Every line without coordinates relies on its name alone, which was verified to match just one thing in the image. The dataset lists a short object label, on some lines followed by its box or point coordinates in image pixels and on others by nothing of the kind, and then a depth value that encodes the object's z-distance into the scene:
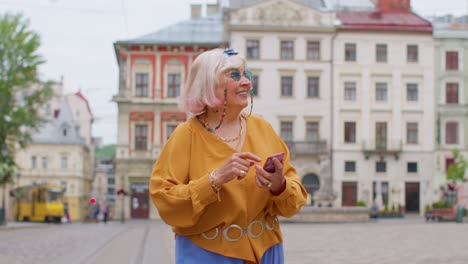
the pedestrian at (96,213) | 47.47
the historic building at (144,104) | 48.34
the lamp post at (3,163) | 32.06
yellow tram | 46.06
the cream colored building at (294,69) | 47.84
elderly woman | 2.94
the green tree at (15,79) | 34.34
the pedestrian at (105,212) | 44.56
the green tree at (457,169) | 43.25
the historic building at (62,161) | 67.25
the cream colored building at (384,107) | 47.81
